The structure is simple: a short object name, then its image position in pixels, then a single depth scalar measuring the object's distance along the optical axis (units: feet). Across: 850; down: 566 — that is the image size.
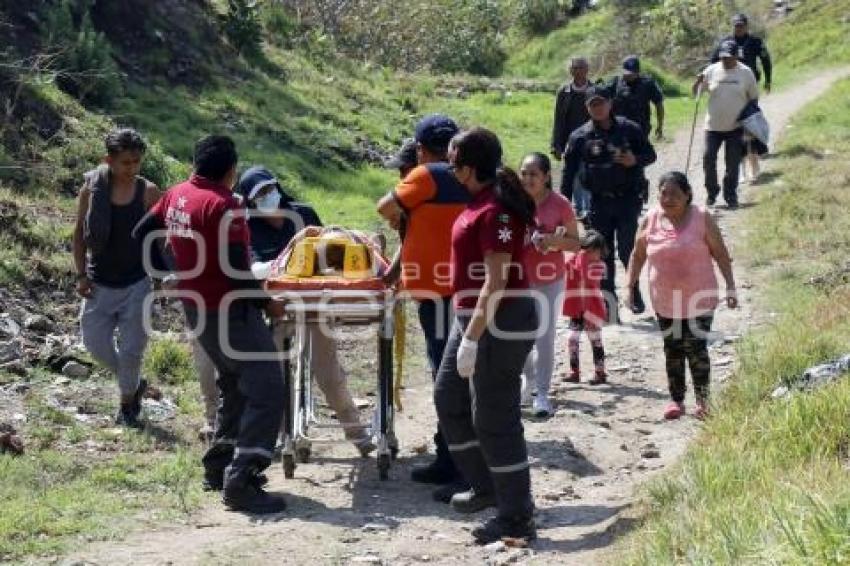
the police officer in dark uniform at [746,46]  56.95
